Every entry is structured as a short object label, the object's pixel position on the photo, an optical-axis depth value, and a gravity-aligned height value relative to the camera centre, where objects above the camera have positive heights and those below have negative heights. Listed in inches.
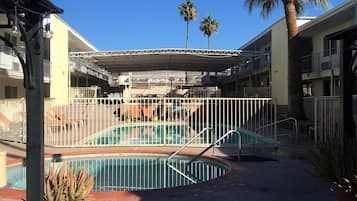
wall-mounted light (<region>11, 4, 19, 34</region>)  160.9 +34.2
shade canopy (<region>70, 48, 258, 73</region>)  1126.4 +148.4
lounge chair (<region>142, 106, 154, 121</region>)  720.8 -19.2
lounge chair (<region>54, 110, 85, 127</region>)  718.3 -31.7
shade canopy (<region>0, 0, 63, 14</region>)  161.2 +43.9
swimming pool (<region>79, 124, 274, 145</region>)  634.2 -58.4
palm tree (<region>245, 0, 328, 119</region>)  796.0 +86.0
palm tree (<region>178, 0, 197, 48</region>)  2379.4 +581.6
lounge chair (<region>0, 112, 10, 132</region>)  676.3 -36.0
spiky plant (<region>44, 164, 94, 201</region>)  214.8 -48.1
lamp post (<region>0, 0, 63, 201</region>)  171.3 +7.1
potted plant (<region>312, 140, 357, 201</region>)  211.5 -39.3
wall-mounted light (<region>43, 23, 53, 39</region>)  209.4 +39.9
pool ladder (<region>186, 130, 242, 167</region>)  498.6 -72.1
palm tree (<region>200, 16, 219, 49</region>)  2415.2 +486.0
